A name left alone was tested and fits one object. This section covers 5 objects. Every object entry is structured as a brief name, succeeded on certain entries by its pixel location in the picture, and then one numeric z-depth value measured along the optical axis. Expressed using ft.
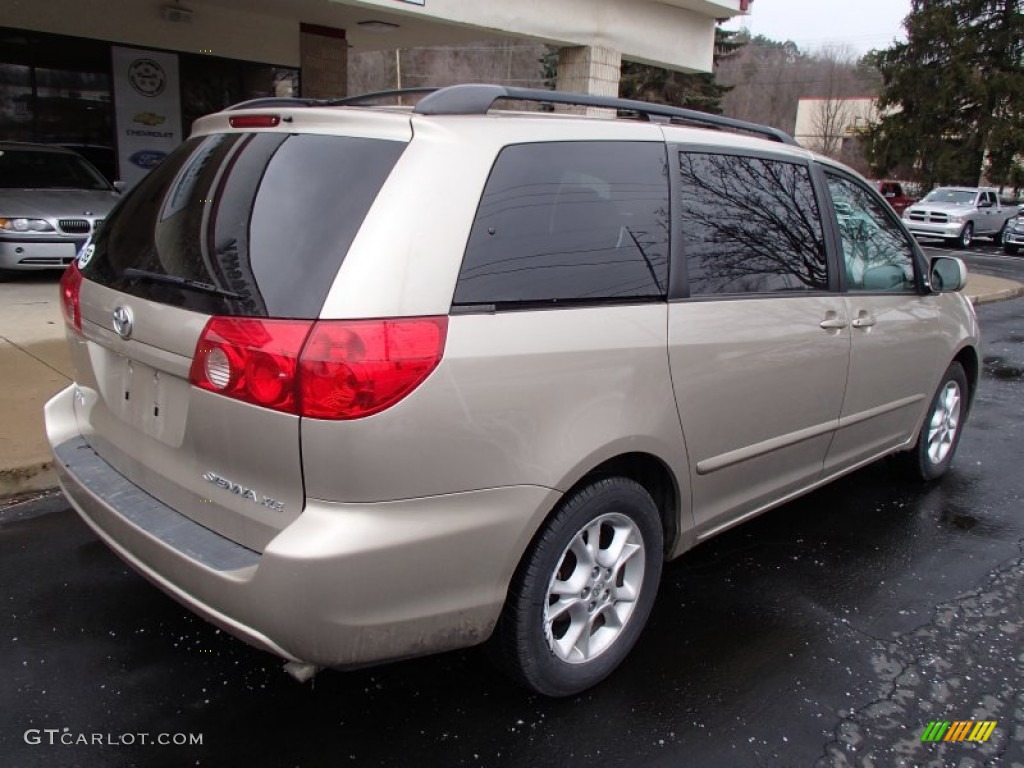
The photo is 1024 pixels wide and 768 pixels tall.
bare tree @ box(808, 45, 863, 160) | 163.22
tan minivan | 6.57
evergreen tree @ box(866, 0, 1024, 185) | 103.09
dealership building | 35.32
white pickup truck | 76.74
